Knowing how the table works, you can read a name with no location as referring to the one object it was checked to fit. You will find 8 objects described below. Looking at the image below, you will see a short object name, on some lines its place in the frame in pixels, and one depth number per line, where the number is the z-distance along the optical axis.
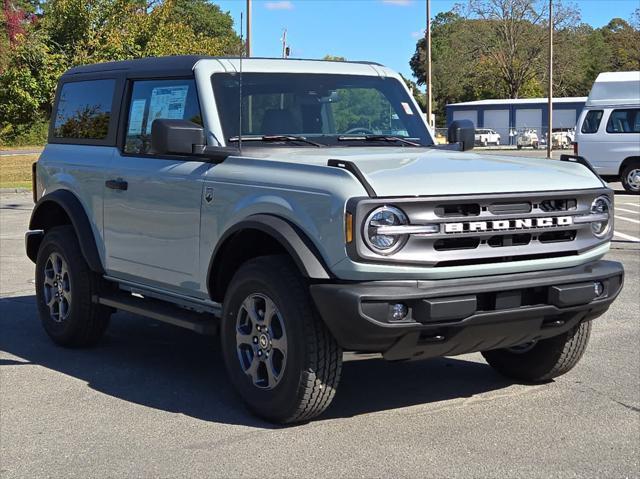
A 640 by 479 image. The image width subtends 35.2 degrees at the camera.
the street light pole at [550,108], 42.22
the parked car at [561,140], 58.47
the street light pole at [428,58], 35.94
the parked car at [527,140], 60.85
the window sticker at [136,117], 6.87
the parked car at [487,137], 64.06
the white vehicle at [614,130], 23.86
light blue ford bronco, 4.87
